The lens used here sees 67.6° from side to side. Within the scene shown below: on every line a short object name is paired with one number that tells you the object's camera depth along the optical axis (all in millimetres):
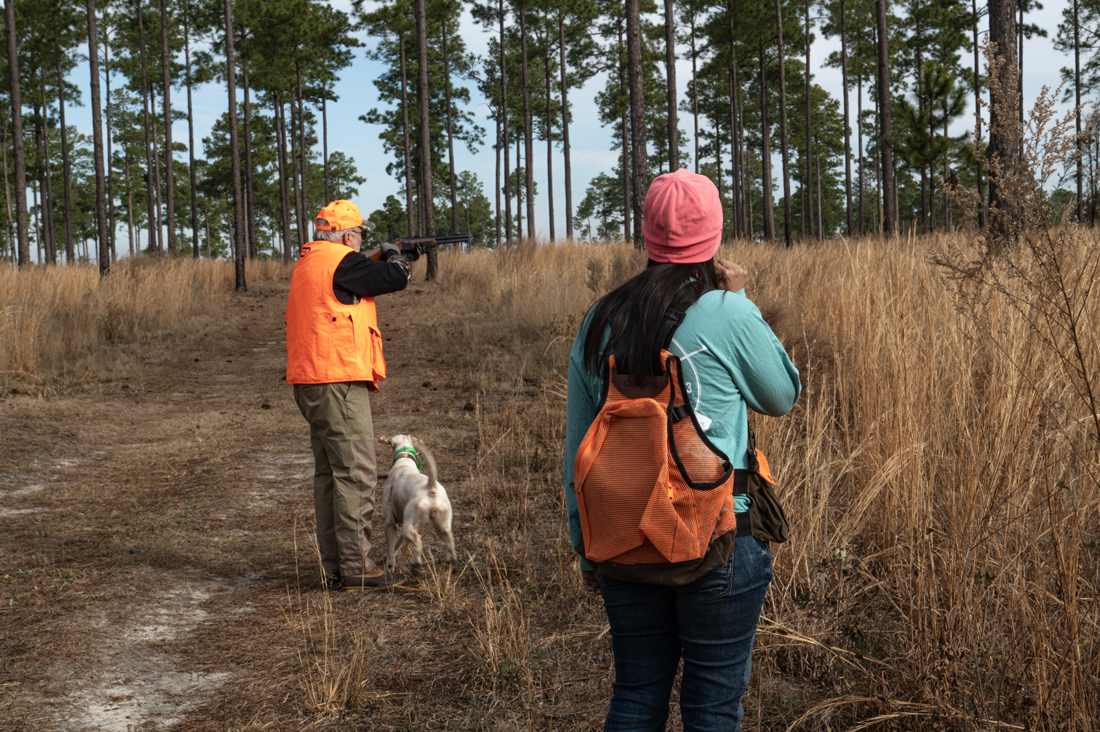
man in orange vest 4395
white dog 4430
